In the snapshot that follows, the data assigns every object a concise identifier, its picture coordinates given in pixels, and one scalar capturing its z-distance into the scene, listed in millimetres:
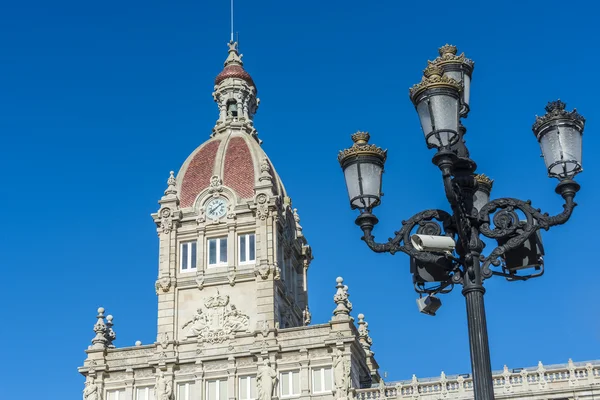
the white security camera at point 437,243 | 15766
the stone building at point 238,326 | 52531
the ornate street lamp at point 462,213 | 15336
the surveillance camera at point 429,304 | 17797
